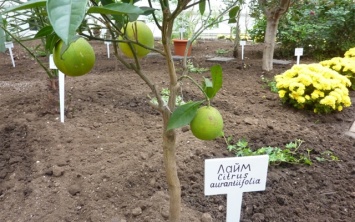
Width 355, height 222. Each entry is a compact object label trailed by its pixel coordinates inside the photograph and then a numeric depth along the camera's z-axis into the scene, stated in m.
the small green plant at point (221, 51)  5.89
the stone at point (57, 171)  1.89
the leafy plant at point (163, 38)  0.44
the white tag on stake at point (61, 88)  2.27
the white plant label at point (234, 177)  1.23
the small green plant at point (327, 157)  2.17
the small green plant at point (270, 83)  3.64
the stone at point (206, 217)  1.58
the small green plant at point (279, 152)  2.12
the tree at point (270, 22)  4.08
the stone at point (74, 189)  1.75
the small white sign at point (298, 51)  3.96
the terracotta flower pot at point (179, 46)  5.83
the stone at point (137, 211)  1.59
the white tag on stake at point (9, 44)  4.09
